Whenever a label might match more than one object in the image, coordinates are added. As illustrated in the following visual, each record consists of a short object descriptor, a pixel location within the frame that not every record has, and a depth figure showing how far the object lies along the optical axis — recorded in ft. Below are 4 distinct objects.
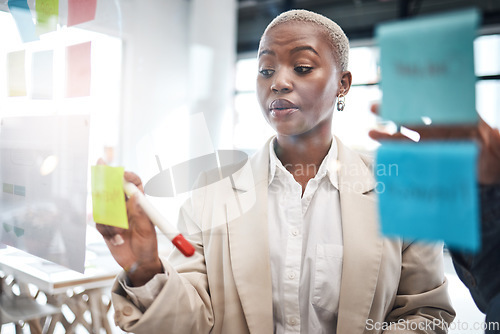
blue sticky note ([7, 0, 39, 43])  2.58
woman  1.76
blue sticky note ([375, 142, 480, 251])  1.19
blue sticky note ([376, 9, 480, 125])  1.20
